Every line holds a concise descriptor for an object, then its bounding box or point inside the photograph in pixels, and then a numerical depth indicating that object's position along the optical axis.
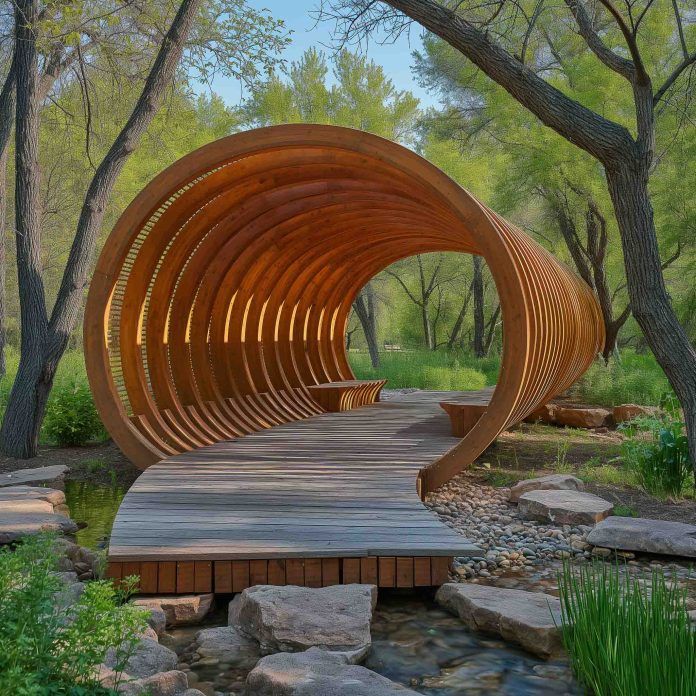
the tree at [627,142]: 6.91
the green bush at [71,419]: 10.27
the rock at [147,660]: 3.37
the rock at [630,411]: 12.63
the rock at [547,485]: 7.27
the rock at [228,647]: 3.84
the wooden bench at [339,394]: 12.12
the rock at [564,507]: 6.28
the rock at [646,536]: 5.41
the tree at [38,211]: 9.66
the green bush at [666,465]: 7.20
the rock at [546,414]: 13.54
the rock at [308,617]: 3.81
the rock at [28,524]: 5.46
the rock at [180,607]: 4.36
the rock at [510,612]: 3.84
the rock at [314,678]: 3.18
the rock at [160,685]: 3.09
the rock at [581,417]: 12.99
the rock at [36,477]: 7.66
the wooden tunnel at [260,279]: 6.73
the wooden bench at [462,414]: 8.66
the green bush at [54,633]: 2.70
